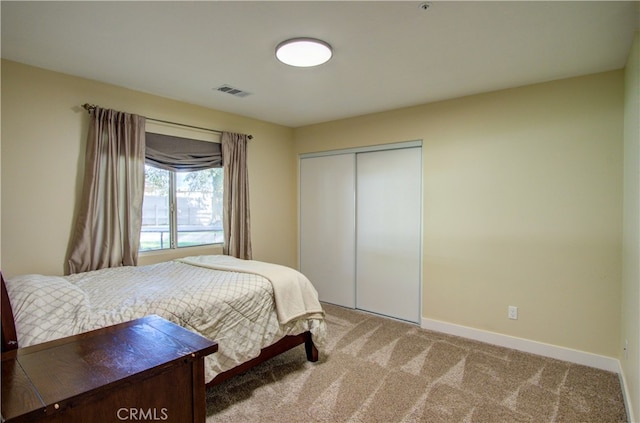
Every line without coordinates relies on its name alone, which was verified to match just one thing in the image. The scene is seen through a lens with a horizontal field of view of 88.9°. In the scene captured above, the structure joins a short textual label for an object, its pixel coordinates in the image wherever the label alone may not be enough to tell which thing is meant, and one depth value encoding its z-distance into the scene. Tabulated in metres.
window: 3.27
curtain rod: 2.72
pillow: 1.54
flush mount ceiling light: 2.09
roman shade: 3.21
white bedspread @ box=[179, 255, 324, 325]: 2.45
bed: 1.65
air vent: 2.99
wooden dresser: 0.86
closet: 3.63
